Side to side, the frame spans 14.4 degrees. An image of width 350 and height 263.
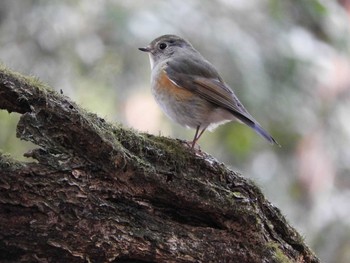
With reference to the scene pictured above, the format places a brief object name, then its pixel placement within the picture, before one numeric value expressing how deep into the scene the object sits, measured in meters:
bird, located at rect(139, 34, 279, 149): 8.75
